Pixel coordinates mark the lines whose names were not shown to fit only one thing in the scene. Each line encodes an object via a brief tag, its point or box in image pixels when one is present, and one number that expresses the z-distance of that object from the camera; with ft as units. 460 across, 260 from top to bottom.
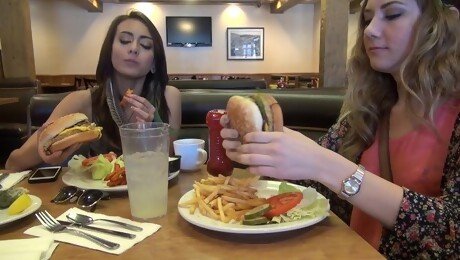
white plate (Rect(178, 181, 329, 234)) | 2.59
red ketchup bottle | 3.75
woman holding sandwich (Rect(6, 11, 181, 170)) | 6.27
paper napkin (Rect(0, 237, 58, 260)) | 2.37
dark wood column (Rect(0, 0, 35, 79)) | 19.07
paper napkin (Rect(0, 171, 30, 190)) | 3.91
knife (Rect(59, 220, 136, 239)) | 2.67
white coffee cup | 4.45
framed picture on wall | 37.65
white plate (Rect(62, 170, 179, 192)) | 3.64
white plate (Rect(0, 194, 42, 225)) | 2.89
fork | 2.55
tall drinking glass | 3.04
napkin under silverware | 2.55
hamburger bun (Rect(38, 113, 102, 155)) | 3.99
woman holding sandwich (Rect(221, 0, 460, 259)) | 2.88
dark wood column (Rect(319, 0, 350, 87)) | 19.03
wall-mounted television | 36.58
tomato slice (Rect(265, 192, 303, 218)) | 2.83
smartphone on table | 4.05
